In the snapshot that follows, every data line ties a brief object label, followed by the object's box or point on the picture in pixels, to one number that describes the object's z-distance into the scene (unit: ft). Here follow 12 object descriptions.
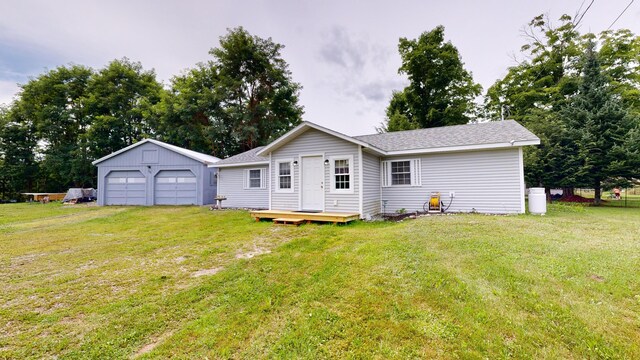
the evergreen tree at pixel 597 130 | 41.11
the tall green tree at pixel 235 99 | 75.20
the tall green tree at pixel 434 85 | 74.08
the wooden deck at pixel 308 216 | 25.88
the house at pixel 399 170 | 28.43
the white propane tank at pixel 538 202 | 28.27
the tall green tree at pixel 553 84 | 45.83
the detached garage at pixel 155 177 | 52.06
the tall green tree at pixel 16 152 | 80.79
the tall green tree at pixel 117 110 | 79.77
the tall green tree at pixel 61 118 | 78.12
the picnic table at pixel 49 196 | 70.10
